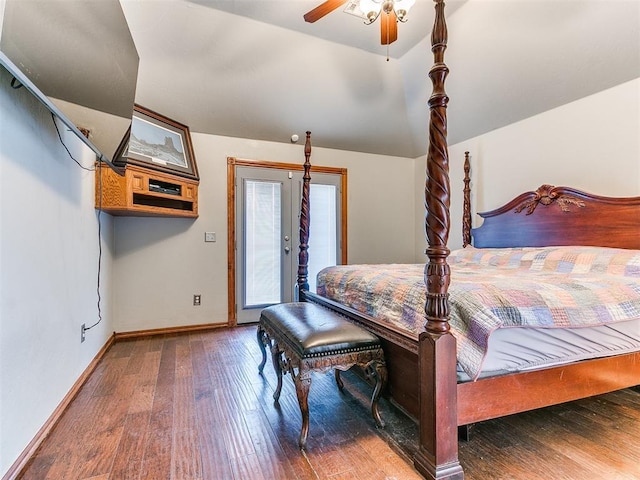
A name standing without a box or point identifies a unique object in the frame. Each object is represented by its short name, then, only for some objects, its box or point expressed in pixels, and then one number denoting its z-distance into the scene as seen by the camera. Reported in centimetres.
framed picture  311
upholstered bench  161
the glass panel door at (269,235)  393
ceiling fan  203
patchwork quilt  138
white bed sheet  141
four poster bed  135
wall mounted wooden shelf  276
